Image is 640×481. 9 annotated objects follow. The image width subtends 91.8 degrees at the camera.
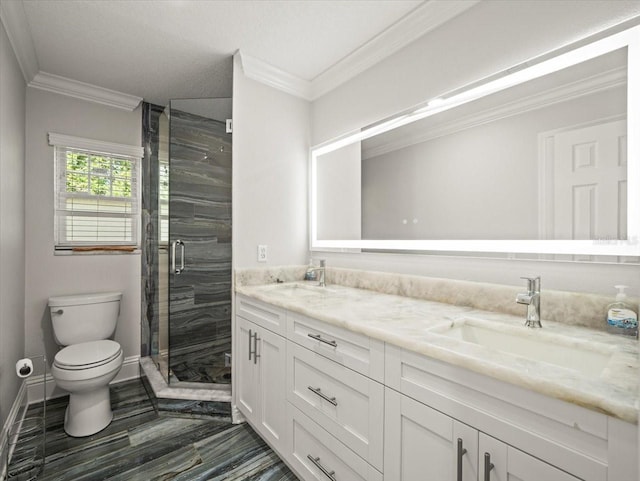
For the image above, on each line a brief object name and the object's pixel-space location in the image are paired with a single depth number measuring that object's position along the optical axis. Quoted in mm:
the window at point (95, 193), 2398
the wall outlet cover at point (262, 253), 2154
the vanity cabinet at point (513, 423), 619
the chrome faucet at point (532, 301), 1113
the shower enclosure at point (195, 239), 2367
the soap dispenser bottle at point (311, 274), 2299
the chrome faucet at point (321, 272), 2145
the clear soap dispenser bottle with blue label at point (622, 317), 992
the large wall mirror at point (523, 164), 1078
